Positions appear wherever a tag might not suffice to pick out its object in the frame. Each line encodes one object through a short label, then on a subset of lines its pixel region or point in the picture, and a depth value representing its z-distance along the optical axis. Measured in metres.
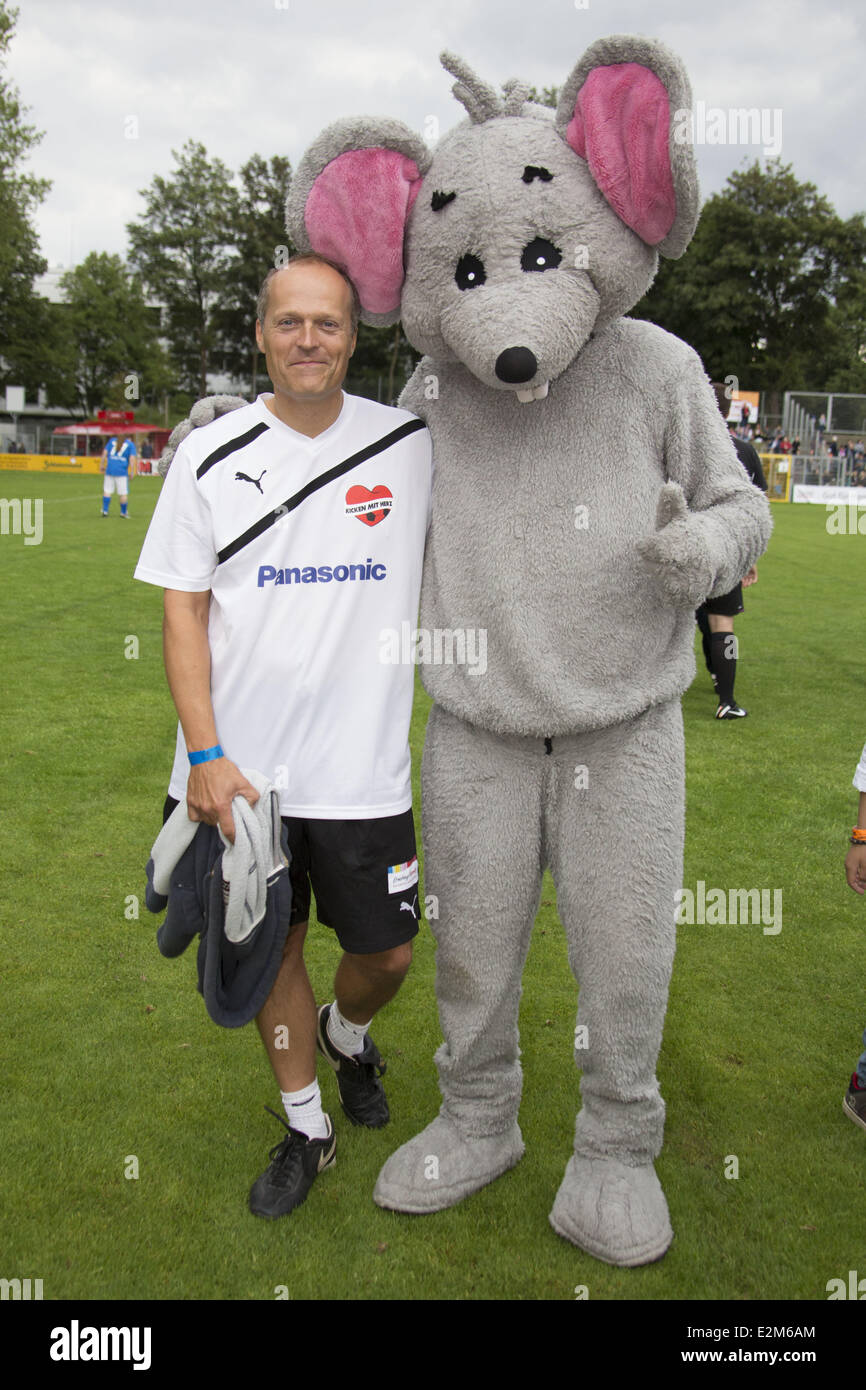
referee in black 7.76
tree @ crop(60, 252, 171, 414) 63.25
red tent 56.31
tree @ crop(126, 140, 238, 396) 59.50
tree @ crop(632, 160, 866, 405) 49.09
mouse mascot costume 2.67
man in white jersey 2.76
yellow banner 44.98
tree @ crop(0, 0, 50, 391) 36.41
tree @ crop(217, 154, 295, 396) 58.50
